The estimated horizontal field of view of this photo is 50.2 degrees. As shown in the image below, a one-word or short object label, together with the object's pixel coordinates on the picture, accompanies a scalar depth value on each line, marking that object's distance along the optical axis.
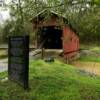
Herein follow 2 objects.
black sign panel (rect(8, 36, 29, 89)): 3.45
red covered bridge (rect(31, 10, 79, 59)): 8.83
